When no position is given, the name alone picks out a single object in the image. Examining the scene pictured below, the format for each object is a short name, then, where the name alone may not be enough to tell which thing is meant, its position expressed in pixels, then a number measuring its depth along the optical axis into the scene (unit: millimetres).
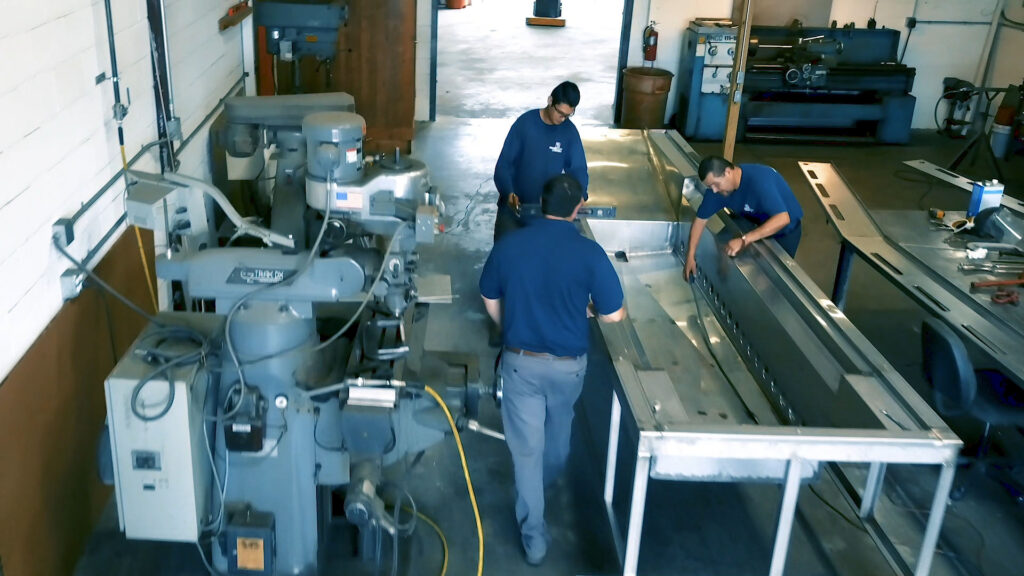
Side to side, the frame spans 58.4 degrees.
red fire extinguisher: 8594
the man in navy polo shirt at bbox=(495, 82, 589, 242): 4277
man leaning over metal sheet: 3822
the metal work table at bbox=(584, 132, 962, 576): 2420
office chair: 3195
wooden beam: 5526
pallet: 14016
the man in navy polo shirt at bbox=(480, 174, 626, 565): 2791
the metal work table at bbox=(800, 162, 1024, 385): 3322
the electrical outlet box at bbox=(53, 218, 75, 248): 2676
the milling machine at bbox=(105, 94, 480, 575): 2506
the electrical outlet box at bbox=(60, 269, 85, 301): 2756
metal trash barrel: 8352
